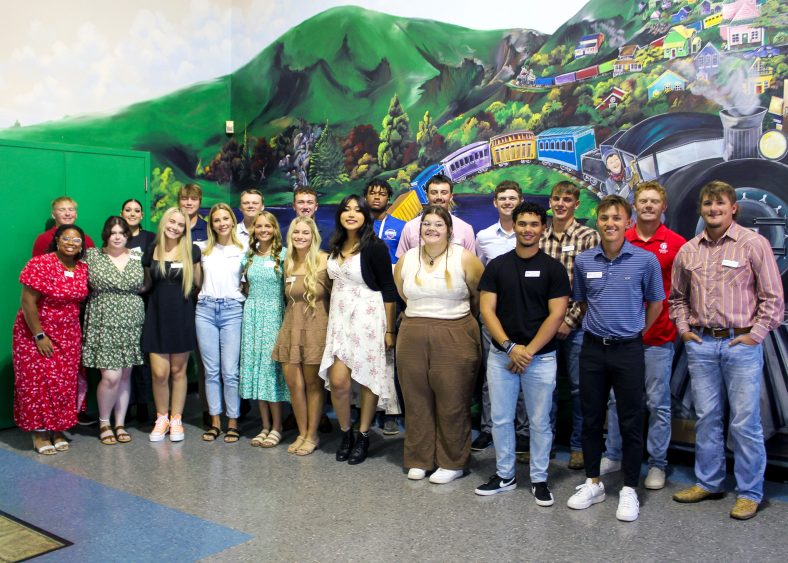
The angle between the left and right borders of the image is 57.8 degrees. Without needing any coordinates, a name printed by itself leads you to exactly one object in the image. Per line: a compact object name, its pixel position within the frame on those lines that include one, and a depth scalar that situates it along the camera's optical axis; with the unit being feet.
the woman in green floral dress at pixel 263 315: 14.97
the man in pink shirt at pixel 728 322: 11.21
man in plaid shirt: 13.07
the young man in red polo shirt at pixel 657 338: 12.38
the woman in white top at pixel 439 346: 12.63
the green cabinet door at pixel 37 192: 16.22
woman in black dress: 15.25
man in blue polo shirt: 11.32
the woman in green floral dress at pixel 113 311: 15.16
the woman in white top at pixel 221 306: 15.30
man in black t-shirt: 11.58
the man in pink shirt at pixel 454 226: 14.35
